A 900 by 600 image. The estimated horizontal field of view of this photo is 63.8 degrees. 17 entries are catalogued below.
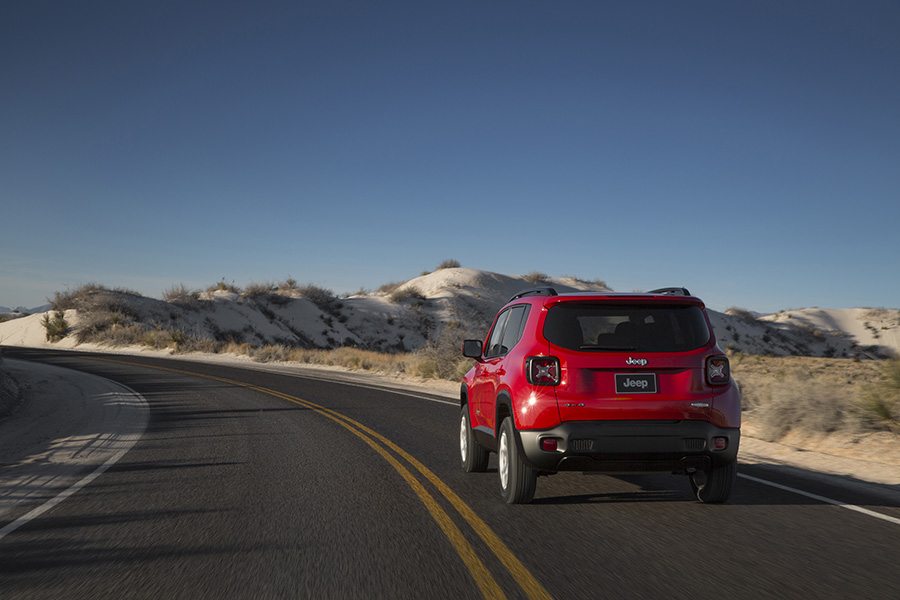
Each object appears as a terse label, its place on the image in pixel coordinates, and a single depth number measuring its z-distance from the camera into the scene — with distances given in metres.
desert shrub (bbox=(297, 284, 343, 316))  72.19
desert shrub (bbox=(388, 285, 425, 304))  77.38
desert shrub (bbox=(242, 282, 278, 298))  69.94
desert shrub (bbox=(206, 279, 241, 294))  70.69
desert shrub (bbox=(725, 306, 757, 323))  81.00
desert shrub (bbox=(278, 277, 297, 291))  75.88
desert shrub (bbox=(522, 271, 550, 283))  97.68
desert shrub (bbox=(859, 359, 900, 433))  11.30
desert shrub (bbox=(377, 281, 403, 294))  87.38
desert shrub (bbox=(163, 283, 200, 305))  64.44
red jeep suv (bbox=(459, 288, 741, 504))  6.20
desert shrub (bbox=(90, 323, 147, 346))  48.91
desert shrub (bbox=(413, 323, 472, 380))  25.42
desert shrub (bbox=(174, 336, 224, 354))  43.56
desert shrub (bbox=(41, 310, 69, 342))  55.03
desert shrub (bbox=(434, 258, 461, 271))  98.72
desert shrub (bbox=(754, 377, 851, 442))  11.68
